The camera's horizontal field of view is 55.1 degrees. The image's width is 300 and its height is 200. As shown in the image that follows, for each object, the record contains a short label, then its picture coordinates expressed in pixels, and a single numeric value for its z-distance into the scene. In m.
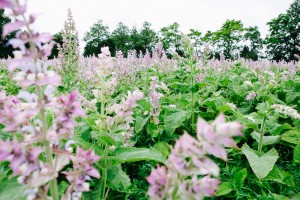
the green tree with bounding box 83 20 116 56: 78.12
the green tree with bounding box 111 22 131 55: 77.29
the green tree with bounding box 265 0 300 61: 63.03
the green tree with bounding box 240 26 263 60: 69.31
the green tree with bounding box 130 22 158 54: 74.56
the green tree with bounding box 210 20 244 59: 66.56
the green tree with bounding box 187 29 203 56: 69.75
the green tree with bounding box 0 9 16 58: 37.31
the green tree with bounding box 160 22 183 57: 67.79
